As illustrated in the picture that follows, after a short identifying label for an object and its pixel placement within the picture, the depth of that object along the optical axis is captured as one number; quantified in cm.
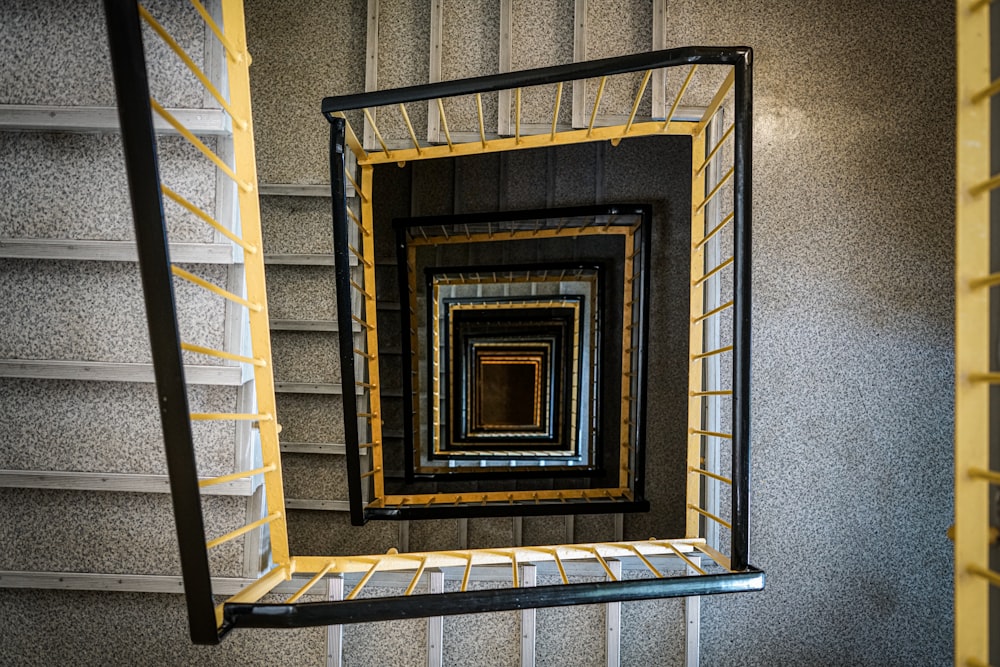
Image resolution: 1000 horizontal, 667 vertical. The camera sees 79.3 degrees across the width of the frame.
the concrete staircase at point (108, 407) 202
